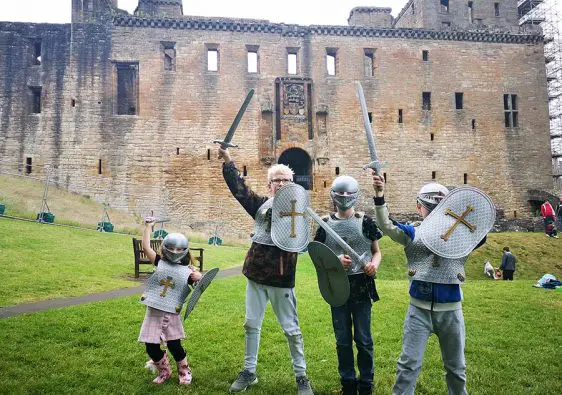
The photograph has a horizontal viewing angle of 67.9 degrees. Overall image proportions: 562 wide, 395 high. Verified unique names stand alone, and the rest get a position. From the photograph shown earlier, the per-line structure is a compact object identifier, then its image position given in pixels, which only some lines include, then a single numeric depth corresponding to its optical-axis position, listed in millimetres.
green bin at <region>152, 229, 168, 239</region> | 15573
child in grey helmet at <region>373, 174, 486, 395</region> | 3160
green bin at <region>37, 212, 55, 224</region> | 17388
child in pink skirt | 3916
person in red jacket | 19469
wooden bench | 10336
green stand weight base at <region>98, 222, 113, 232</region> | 18281
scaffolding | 31706
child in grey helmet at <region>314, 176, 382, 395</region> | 3607
